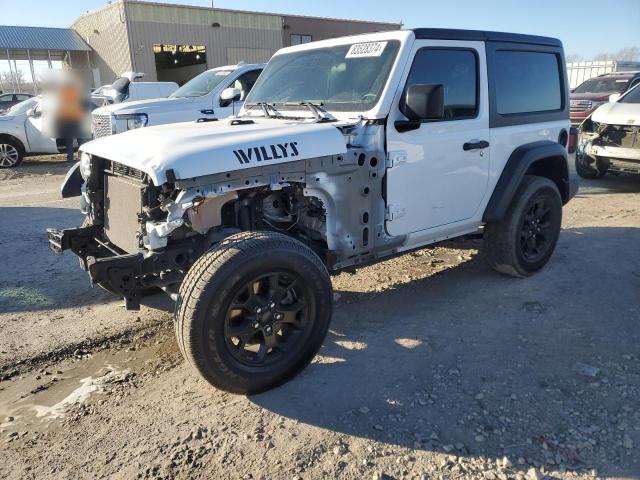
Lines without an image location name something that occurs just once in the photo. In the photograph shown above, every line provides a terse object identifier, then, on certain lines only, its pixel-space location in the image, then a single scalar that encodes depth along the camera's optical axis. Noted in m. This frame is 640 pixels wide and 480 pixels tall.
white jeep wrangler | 2.94
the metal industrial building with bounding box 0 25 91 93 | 27.56
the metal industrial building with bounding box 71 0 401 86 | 27.31
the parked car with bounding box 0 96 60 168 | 12.19
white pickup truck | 8.98
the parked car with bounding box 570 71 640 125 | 12.92
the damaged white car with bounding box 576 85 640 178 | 8.14
